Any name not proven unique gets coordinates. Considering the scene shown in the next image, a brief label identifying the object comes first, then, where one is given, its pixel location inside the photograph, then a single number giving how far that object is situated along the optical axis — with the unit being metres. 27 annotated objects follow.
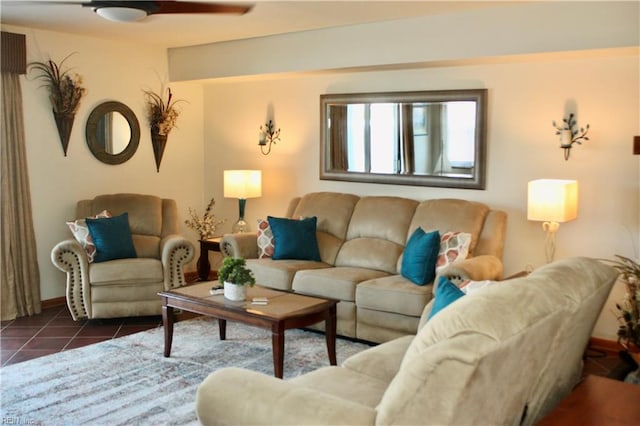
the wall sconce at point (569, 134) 4.64
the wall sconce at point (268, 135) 6.46
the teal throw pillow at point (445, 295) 2.54
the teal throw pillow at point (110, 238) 5.30
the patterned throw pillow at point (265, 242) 5.47
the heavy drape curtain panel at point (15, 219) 5.33
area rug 3.39
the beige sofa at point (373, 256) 4.47
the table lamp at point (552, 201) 4.34
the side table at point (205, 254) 6.07
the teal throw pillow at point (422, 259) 4.56
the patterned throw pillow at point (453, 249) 4.59
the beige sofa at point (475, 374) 1.70
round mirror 6.07
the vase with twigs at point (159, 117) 6.54
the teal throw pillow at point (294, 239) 5.34
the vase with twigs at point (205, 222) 6.46
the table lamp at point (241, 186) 6.23
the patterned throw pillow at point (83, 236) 5.28
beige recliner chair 5.10
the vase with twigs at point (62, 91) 5.64
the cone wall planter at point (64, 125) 5.72
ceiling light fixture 3.62
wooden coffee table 3.77
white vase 4.08
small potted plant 4.07
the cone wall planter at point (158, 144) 6.57
